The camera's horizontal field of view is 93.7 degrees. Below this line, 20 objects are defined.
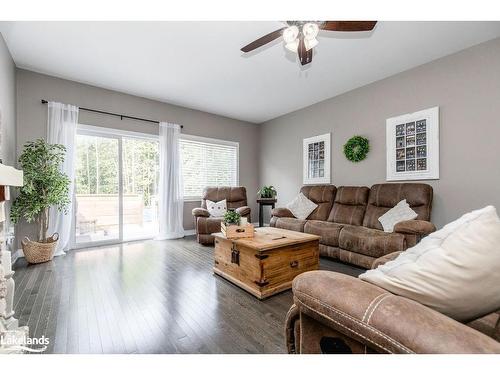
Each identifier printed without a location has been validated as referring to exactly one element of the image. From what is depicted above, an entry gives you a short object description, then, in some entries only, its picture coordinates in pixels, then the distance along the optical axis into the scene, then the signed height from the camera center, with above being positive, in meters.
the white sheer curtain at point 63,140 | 3.54 +0.70
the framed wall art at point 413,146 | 3.16 +0.59
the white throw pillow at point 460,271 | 0.72 -0.27
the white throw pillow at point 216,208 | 4.65 -0.44
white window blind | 5.12 +0.53
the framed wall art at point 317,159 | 4.51 +0.55
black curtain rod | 3.83 +1.27
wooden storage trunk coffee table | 2.22 -0.75
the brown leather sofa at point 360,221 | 2.64 -0.49
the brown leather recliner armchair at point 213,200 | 4.21 -0.42
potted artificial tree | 3.03 -0.11
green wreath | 3.89 +0.65
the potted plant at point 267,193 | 5.07 -0.14
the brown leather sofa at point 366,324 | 0.63 -0.42
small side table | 4.98 -0.31
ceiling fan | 1.78 +1.23
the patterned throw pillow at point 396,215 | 2.97 -0.37
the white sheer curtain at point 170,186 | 4.62 +0.00
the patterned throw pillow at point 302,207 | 4.10 -0.36
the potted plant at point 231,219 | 2.72 -0.38
